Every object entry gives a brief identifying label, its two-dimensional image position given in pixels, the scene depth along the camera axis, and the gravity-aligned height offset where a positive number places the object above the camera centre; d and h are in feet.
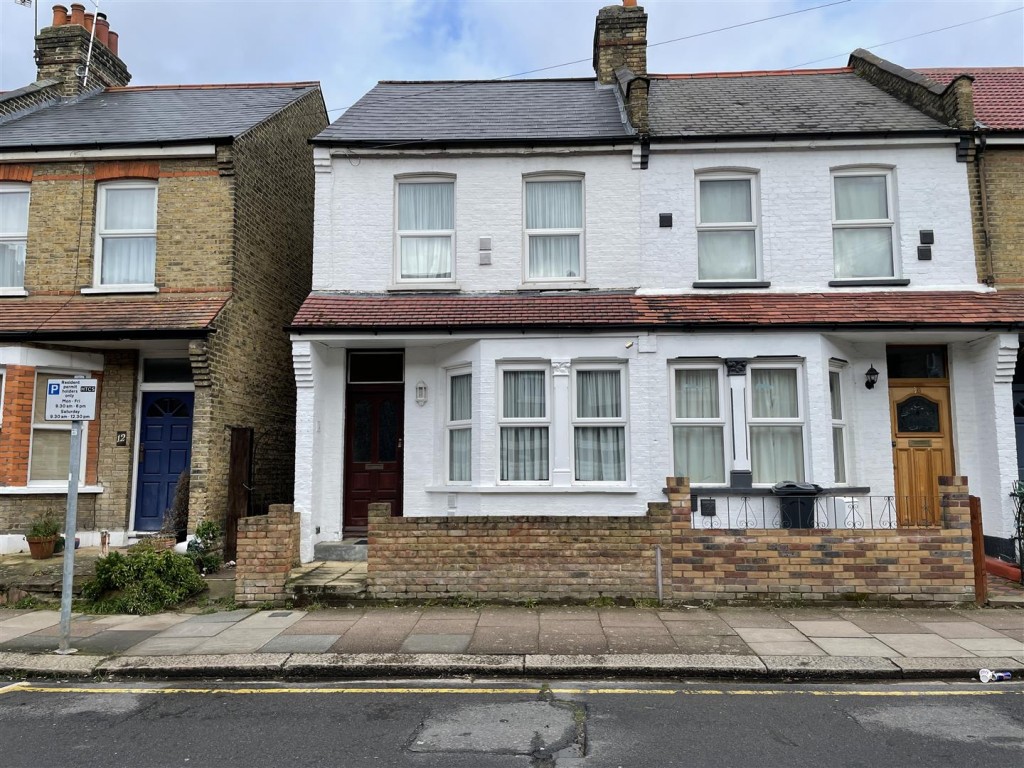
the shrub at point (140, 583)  26.02 -4.93
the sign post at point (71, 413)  21.45 +1.51
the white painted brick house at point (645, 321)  31.63 +6.34
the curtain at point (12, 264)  36.73 +10.67
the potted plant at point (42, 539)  31.60 -3.78
